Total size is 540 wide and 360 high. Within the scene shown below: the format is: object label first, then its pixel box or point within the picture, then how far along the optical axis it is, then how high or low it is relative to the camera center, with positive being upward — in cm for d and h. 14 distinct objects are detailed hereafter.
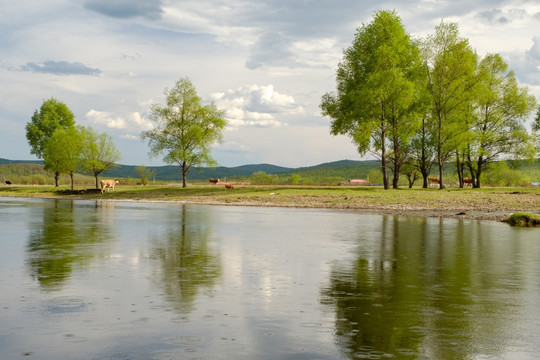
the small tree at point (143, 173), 9854 +138
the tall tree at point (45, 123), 10206 +1100
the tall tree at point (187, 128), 7900 +783
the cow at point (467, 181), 8986 +0
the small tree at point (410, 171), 8306 +163
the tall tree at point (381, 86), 5822 +1059
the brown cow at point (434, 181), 9862 -2
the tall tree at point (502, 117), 7138 +885
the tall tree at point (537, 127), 7879 +830
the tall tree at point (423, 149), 7175 +452
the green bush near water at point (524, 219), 3077 -225
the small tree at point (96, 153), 8488 +430
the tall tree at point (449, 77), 6284 +1250
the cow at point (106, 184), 7444 -68
